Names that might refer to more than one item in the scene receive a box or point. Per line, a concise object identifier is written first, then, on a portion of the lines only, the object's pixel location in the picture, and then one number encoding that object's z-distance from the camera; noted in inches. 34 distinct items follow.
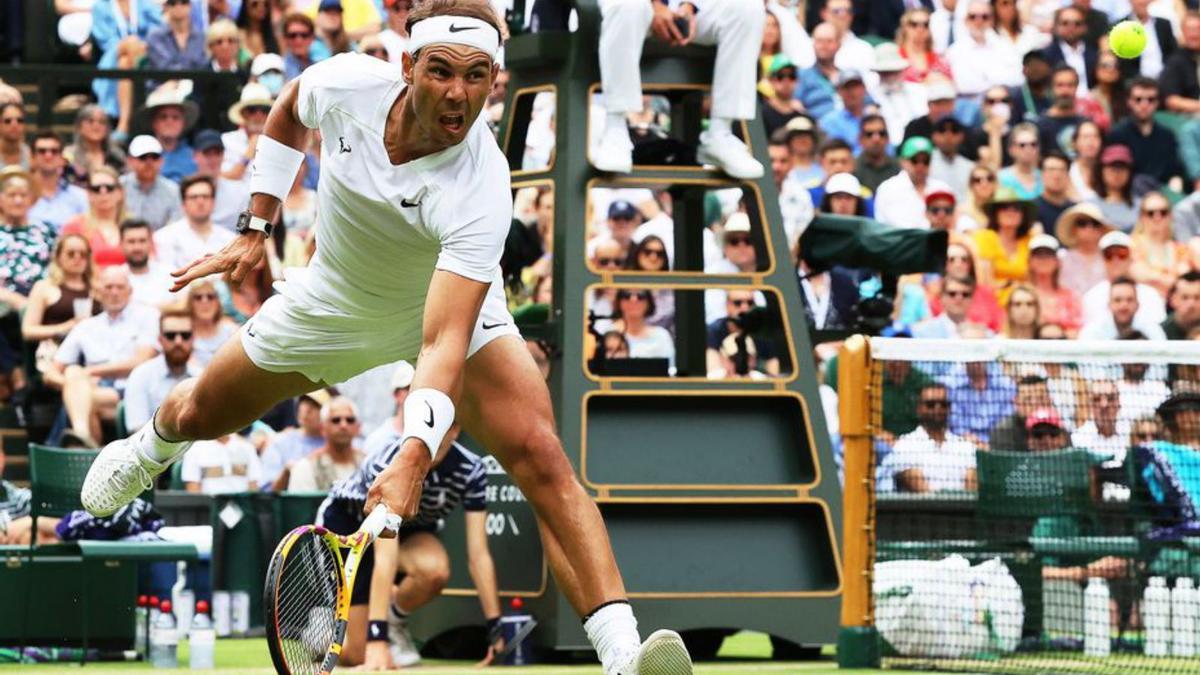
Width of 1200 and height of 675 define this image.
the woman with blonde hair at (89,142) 638.5
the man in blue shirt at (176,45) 684.7
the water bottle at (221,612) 526.0
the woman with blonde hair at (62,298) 575.8
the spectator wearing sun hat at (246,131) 647.8
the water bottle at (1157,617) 455.8
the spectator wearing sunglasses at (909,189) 667.4
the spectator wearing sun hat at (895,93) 741.3
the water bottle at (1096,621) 464.4
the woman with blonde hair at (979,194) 681.6
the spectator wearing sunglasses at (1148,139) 740.0
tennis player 269.6
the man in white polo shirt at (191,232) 611.5
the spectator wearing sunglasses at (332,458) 556.1
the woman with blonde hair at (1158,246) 673.0
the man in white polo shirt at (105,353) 557.3
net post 427.5
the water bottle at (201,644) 441.4
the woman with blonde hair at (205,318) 574.6
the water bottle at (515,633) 448.1
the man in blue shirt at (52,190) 620.4
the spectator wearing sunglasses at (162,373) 547.2
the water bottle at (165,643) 456.4
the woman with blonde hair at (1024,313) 611.5
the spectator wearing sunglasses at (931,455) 478.6
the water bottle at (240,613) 533.6
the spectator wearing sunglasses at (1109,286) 631.8
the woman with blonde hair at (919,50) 757.3
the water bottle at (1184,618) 452.1
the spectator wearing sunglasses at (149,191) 628.1
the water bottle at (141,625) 479.1
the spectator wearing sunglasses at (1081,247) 663.8
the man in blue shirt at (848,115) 720.3
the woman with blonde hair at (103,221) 604.4
